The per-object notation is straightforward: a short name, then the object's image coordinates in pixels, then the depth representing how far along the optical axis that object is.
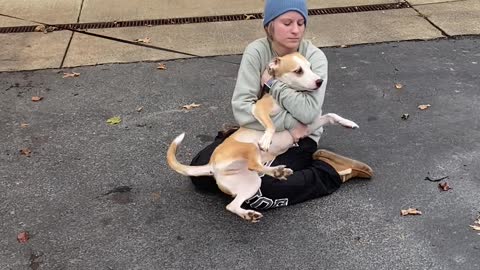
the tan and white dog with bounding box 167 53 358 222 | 3.03
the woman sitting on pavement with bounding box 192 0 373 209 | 3.09
